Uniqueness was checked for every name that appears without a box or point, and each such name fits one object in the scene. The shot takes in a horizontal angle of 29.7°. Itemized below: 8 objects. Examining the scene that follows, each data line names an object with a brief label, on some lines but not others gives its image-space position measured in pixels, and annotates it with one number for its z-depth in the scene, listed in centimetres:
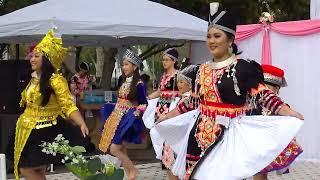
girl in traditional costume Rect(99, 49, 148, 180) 727
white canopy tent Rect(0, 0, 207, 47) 790
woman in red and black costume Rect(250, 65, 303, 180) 499
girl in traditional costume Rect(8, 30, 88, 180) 512
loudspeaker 855
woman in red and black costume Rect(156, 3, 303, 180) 394
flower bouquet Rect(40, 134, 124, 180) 255
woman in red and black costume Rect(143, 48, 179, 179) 705
